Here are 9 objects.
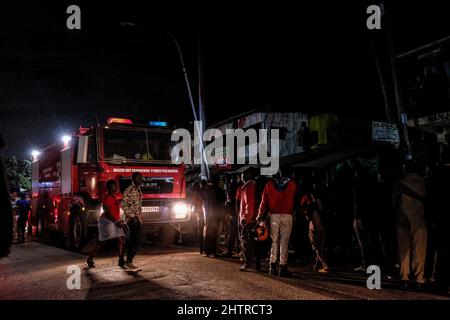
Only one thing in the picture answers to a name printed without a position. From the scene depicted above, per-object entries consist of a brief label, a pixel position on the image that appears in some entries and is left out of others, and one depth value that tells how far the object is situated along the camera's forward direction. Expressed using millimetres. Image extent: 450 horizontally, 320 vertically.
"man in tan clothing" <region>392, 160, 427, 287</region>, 6789
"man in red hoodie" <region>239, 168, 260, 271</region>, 8711
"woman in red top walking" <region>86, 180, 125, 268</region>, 8695
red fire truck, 11469
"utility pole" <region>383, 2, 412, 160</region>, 9688
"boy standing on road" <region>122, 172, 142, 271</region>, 8695
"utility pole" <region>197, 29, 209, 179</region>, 14938
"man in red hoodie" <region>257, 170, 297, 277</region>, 7898
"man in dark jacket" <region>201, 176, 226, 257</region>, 10773
